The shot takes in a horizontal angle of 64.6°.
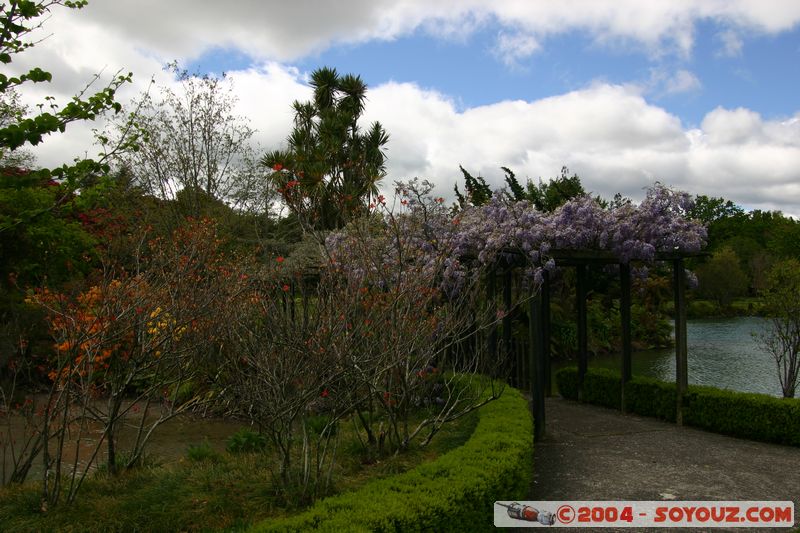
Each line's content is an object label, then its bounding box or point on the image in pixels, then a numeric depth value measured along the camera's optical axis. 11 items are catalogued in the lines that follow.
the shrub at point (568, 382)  12.41
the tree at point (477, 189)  18.75
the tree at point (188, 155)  18.91
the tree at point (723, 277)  44.19
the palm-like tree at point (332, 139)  22.56
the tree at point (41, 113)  6.00
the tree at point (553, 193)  18.81
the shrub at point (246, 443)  7.32
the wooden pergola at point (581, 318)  8.48
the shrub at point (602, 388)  11.29
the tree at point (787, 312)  12.25
